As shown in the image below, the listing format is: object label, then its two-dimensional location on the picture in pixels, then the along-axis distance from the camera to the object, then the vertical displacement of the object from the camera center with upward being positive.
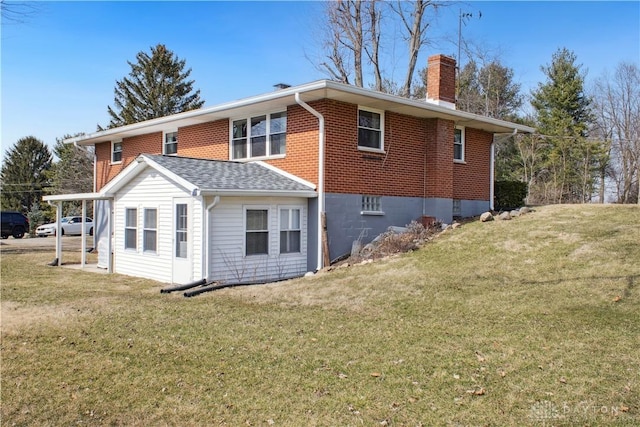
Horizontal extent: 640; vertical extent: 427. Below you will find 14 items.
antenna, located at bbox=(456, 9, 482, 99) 27.70 +11.26
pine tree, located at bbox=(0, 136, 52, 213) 54.84 +3.93
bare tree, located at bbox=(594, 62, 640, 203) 33.09 +5.42
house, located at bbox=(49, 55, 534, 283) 12.20 +0.82
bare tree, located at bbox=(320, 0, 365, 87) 28.30 +10.57
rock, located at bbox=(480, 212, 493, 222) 15.09 -0.04
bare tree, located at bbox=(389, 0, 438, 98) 27.73 +10.25
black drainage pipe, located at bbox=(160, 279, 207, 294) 10.91 -1.66
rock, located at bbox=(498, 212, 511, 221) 15.09 -0.01
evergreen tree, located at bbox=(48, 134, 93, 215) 37.28 +3.00
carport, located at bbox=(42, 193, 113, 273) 14.98 +0.11
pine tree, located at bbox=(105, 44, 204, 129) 42.69 +10.72
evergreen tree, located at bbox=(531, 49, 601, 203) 32.06 +5.93
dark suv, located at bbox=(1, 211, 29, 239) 32.97 -0.91
